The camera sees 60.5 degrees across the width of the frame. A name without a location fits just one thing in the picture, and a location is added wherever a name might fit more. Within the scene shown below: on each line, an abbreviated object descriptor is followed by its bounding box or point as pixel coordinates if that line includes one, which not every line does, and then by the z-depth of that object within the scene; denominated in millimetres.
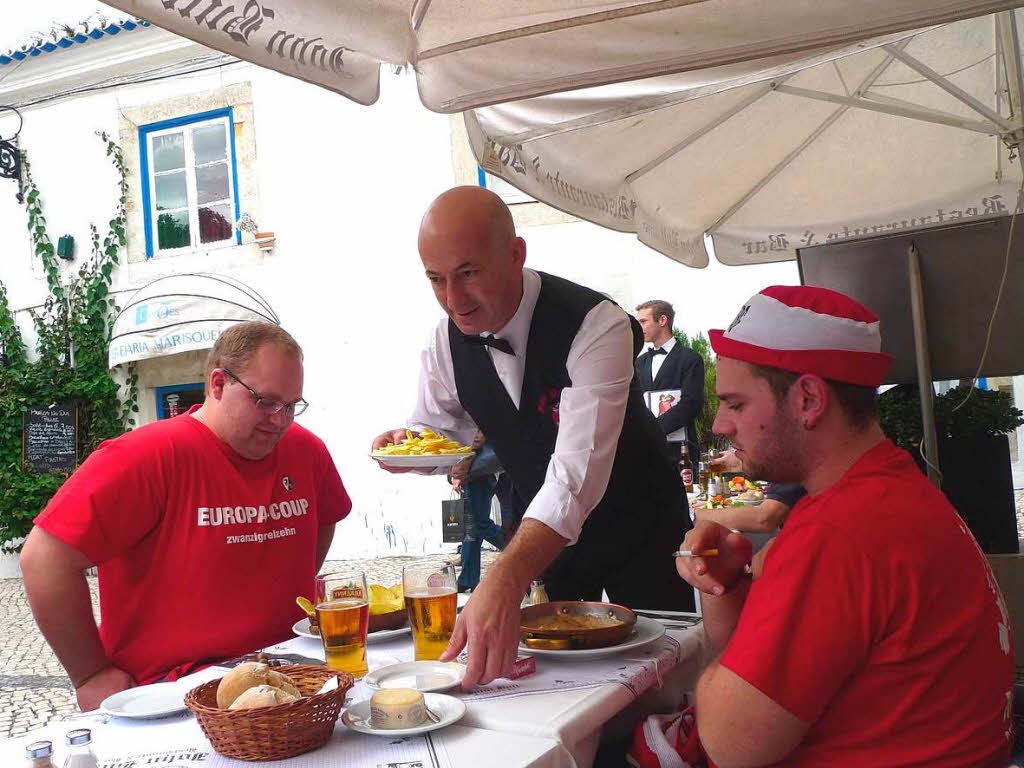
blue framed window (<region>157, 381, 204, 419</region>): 11047
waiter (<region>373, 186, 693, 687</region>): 2408
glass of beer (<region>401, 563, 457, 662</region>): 1922
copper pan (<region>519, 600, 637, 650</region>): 1868
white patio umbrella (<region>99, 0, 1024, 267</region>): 1812
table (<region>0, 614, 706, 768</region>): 1389
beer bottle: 5496
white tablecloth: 1487
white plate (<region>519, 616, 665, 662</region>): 1846
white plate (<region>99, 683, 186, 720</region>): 1597
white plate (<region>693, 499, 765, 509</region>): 4316
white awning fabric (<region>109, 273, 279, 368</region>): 10320
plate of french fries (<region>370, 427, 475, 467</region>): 2561
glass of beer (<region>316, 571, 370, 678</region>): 1832
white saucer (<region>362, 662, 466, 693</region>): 1721
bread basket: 1369
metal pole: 3457
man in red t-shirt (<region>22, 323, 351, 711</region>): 2242
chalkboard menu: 11164
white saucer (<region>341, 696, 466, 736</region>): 1466
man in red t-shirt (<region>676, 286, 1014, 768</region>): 1384
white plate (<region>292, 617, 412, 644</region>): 2162
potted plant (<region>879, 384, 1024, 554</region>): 3477
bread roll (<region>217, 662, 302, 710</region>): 1462
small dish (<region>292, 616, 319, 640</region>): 2187
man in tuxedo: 6699
